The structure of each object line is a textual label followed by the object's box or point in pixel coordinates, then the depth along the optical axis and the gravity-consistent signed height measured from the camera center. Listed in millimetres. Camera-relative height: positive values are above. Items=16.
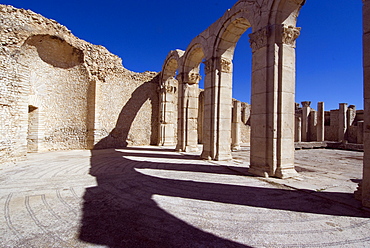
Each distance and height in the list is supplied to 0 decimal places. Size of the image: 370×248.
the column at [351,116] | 21047 +1747
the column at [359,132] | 17750 +35
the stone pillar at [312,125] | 22578 +666
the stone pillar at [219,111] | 7531 +698
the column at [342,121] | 19984 +1109
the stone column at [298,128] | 20686 +315
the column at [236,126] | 12455 +238
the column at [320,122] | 20359 +971
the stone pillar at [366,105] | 3070 +431
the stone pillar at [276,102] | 4996 +735
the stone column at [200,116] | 17930 +1125
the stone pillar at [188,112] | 10406 +868
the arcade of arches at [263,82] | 4984 +1359
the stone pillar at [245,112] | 22719 +2050
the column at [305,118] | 21734 +1435
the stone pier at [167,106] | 13727 +1571
